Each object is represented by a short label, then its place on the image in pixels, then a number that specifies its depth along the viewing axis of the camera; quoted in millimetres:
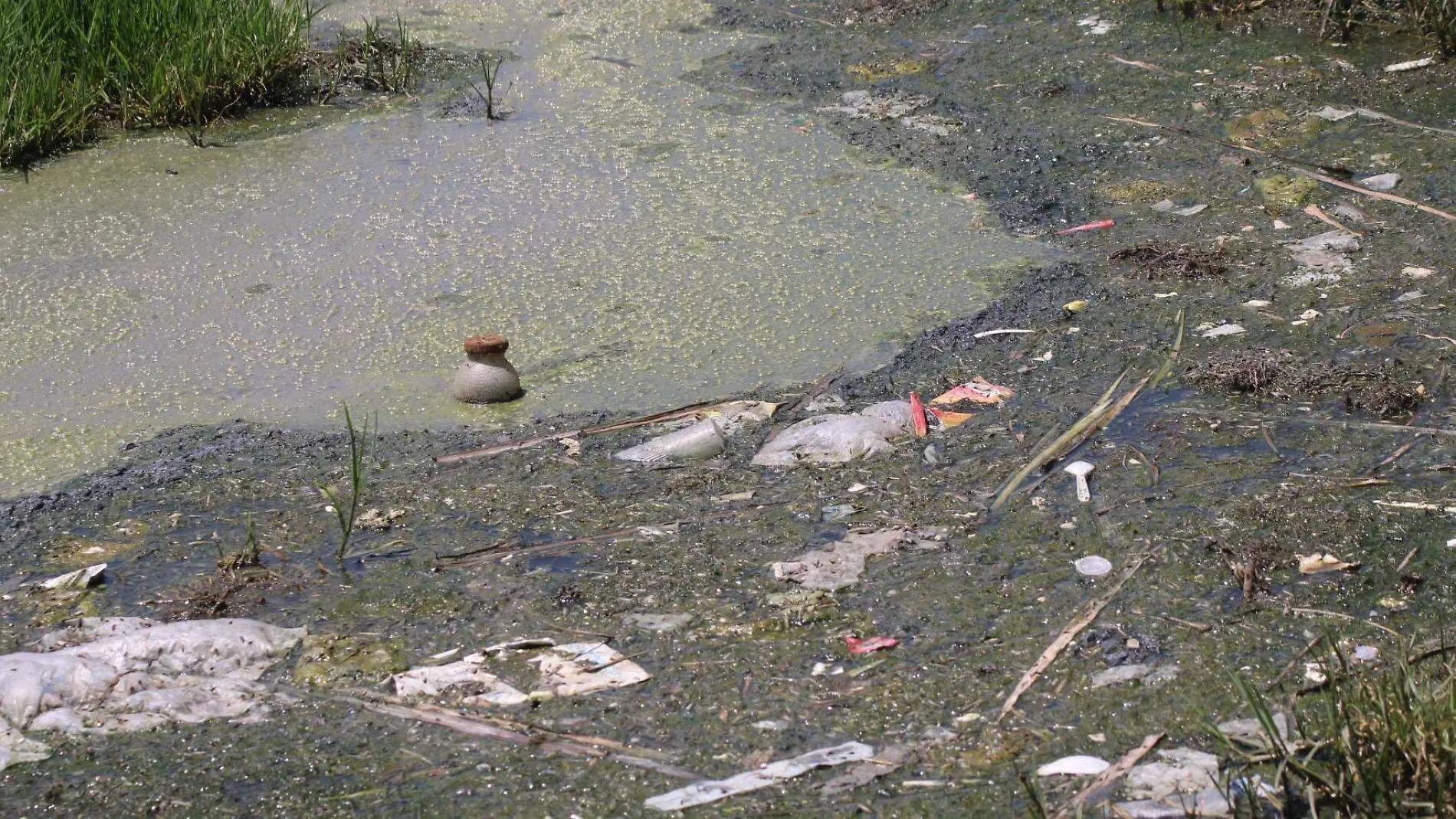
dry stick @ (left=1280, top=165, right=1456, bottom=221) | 6719
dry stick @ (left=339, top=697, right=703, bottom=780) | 3498
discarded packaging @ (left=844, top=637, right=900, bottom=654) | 3953
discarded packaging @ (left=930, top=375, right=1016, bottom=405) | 5543
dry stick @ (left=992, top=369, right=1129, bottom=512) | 4785
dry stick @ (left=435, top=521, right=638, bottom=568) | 4574
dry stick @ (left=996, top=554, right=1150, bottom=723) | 3690
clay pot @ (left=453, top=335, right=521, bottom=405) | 5637
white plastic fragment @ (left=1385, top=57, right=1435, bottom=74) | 8086
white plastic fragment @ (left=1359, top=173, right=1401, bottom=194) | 7035
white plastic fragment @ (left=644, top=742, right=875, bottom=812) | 3340
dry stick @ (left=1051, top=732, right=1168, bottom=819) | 3174
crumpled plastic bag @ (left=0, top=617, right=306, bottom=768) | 3748
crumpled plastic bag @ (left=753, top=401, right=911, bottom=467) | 5164
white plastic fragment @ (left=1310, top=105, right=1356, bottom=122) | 7766
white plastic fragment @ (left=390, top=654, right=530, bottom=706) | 3828
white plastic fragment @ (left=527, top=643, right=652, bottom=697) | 3857
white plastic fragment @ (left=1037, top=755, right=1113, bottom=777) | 3336
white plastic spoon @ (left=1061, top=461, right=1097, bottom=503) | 4688
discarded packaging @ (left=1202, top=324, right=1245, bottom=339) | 5875
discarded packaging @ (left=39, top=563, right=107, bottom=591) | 4516
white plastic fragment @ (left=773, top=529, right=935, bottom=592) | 4332
